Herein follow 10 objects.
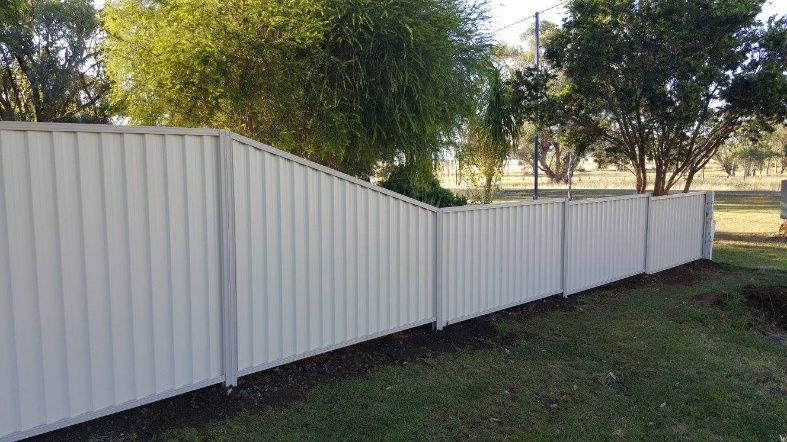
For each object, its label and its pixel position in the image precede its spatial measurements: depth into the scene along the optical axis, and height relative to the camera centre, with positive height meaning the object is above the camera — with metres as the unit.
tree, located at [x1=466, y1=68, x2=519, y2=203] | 11.76 +0.62
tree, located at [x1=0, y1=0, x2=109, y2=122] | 17.67 +3.28
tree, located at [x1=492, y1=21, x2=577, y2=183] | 14.07 +1.70
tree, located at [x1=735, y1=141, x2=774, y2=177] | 48.92 +0.92
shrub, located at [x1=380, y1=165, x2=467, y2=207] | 8.05 -0.31
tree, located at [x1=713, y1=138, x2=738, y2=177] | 57.99 +0.51
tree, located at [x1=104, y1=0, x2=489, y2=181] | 6.15 +1.10
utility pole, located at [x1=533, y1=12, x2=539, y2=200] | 15.09 -0.10
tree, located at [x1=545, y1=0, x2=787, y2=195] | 11.49 +2.05
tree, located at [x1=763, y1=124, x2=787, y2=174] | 47.74 +2.18
